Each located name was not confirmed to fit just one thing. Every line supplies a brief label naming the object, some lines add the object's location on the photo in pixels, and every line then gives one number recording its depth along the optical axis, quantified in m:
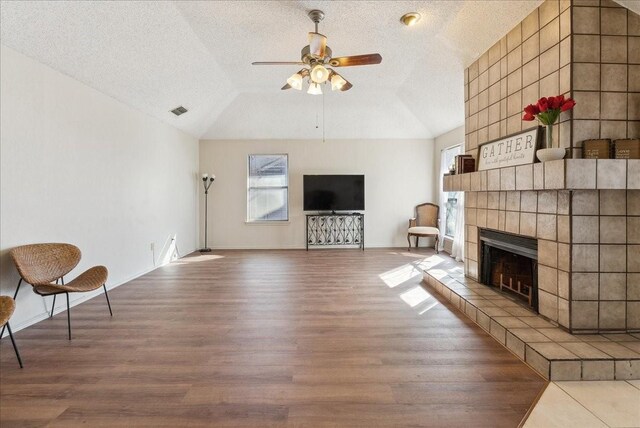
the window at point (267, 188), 7.46
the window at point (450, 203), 6.38
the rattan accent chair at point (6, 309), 1.98
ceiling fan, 2.93
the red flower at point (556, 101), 2.30
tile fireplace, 2.37
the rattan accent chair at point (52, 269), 2.66
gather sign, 2.71
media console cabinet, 7.38
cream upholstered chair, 6.75
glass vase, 2.38
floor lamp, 7.03
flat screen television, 7.14
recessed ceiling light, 3.38
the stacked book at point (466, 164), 3.64
